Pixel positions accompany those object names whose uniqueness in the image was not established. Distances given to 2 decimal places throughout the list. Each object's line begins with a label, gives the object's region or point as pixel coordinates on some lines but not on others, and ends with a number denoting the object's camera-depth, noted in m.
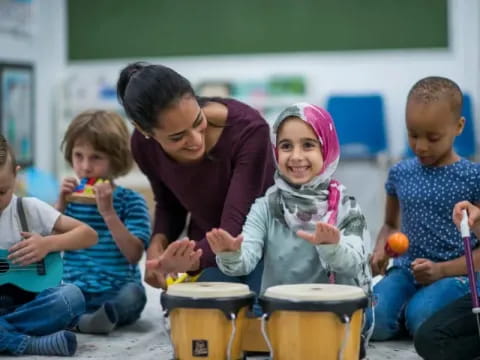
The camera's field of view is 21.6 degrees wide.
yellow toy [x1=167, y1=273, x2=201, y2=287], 3.32
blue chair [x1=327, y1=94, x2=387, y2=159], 9.01
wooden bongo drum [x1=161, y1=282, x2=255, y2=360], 2.65
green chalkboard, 9.25
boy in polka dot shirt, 3.51
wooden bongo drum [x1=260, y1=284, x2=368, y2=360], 2.54
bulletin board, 9.26
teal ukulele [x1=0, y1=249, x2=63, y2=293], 3.41
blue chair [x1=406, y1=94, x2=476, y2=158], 8.66
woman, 3.20
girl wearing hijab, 3.11
